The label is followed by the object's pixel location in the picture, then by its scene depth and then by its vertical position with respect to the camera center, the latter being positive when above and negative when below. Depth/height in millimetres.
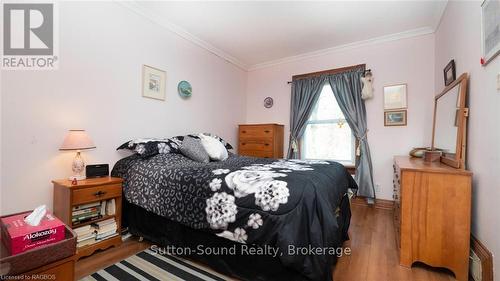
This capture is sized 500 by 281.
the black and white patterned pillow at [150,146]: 2277 -166
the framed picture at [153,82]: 2719 +616
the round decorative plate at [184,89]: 3158 +620
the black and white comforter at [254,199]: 1300 -465
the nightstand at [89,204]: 1800 -654
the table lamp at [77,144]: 1920 -137
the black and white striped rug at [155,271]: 1588 -1048
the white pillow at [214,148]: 2604 -180
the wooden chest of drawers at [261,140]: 3838 -102
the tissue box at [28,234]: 971 -492
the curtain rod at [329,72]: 3501 +1093
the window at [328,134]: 3660 +39
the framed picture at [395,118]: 3182 +303
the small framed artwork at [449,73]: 2225 +704
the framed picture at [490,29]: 1400 +754
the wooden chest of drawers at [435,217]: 1603 -580
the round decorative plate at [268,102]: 4336 +641
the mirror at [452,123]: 1841 +173
